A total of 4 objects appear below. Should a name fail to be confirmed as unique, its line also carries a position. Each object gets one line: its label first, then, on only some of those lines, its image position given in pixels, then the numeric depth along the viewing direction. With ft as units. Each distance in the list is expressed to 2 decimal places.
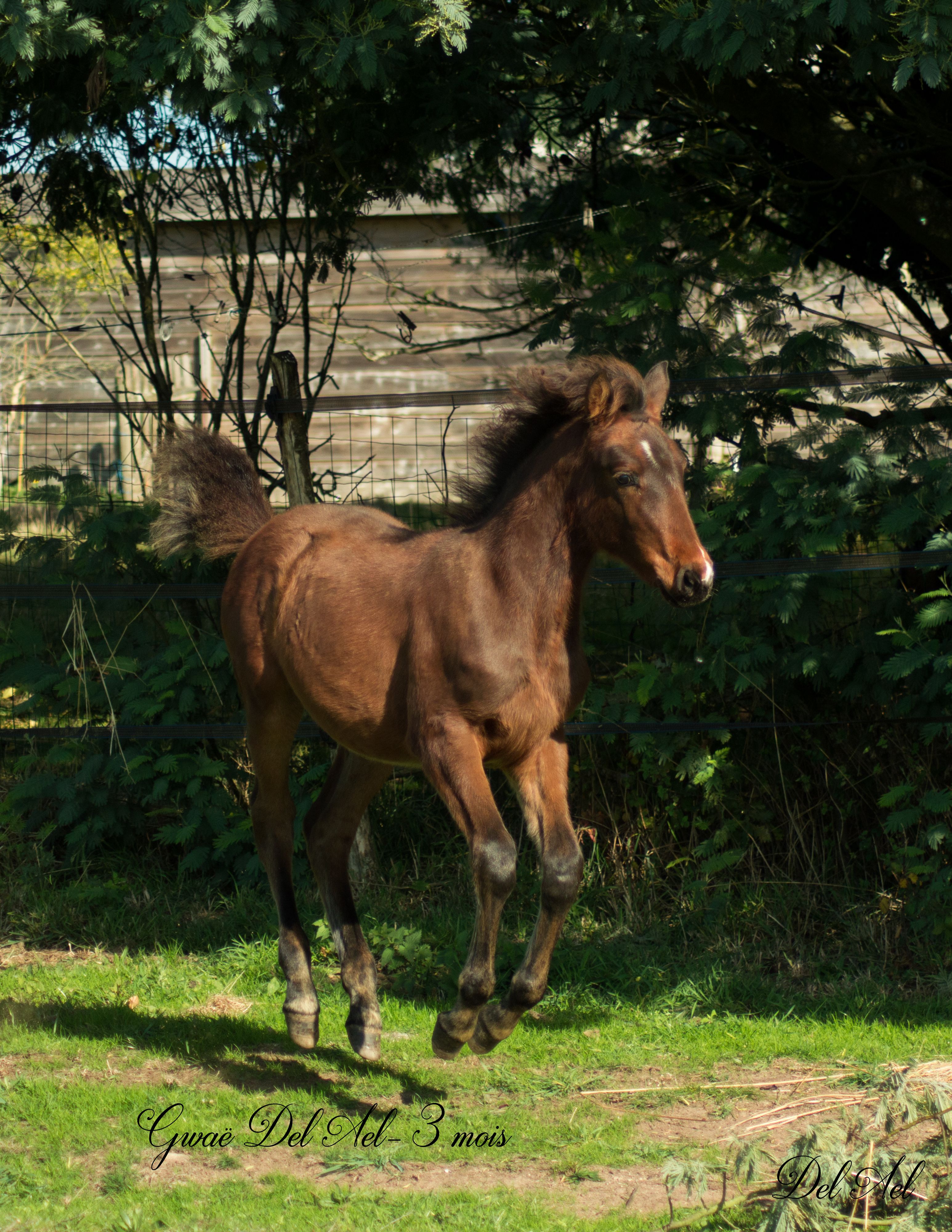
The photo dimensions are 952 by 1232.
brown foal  23.76
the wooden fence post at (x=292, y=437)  39.29
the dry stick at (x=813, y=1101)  26.55
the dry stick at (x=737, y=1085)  28.45
